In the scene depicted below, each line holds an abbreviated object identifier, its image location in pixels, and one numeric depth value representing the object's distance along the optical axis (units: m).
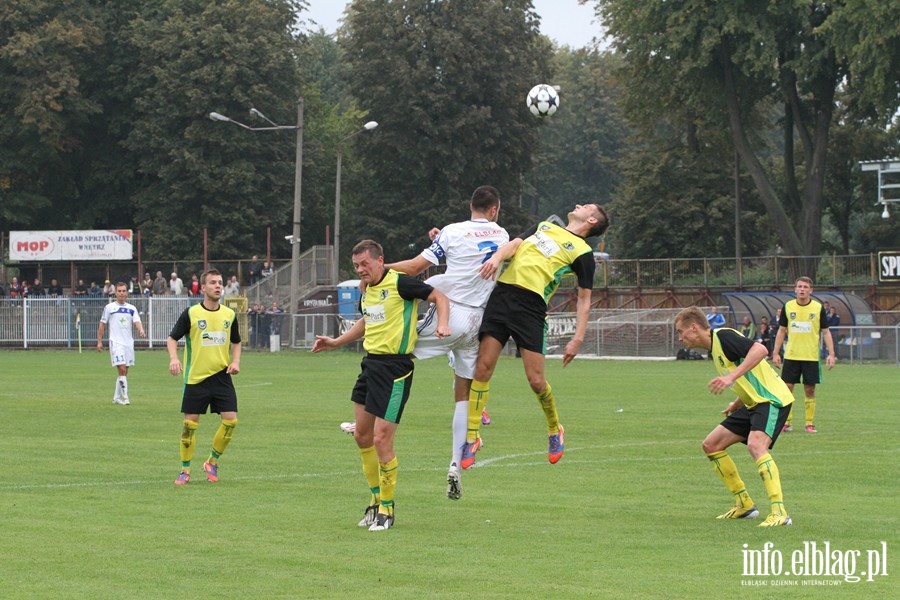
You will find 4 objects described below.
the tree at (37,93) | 69.94
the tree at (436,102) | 75.88
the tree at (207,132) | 71.31
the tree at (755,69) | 58.84
